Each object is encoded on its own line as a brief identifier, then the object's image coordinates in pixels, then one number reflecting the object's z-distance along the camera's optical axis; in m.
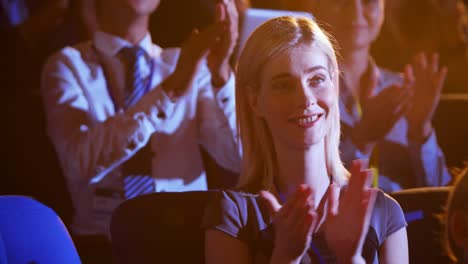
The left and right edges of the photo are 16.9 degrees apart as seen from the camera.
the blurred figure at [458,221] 2.99
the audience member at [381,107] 3.69
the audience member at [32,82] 3.89
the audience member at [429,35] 5.19
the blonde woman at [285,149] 2.92
